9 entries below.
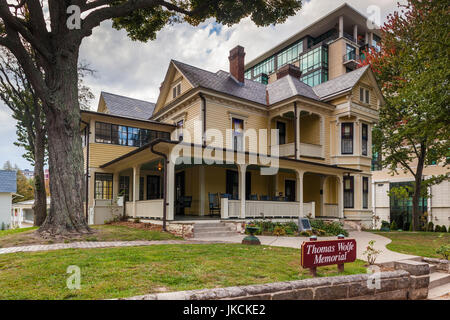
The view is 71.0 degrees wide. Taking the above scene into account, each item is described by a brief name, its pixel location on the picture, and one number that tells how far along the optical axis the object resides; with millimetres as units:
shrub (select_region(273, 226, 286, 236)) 12047
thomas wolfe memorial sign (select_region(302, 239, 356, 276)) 5016
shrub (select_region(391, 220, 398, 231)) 23455
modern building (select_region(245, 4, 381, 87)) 35500
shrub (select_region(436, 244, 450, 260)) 7043
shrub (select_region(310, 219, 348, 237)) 13353
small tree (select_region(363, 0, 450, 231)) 11562
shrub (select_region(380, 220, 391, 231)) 22469
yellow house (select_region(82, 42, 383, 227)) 15766
